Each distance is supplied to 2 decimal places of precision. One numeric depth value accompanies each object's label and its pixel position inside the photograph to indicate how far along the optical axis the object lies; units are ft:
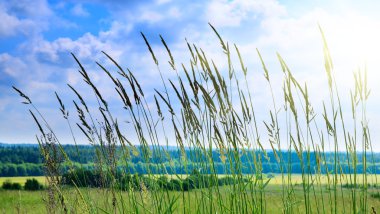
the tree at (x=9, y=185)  90.58
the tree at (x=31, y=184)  80.55
